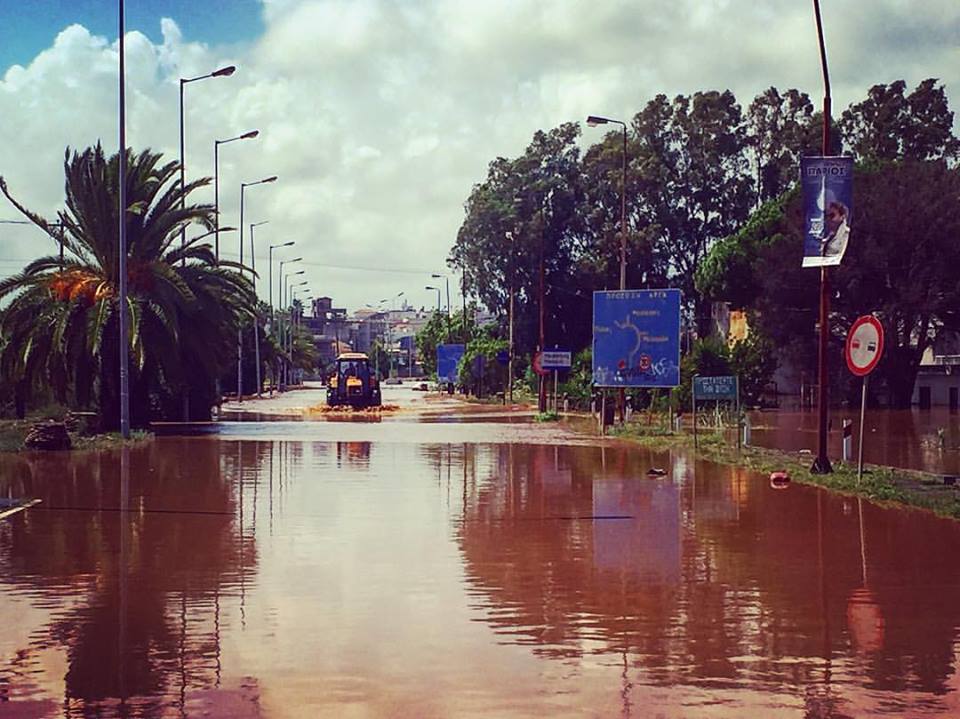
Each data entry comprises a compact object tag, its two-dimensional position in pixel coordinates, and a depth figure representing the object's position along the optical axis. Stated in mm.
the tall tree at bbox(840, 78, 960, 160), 72562
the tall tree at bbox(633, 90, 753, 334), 78250
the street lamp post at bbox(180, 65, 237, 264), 40800
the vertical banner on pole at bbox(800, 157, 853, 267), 22375
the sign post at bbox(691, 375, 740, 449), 29472
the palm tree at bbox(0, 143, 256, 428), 37188
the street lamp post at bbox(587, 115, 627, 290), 45812
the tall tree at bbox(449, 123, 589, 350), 83375
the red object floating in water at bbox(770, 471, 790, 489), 22391
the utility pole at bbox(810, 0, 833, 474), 23266
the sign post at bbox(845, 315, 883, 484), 20500
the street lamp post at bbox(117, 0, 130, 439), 33969
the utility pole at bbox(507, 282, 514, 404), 80562
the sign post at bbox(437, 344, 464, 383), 106750
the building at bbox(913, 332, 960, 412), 67625
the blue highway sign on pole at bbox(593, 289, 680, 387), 40625
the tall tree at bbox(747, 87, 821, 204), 76750
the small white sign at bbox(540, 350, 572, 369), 56156
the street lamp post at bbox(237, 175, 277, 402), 77438
